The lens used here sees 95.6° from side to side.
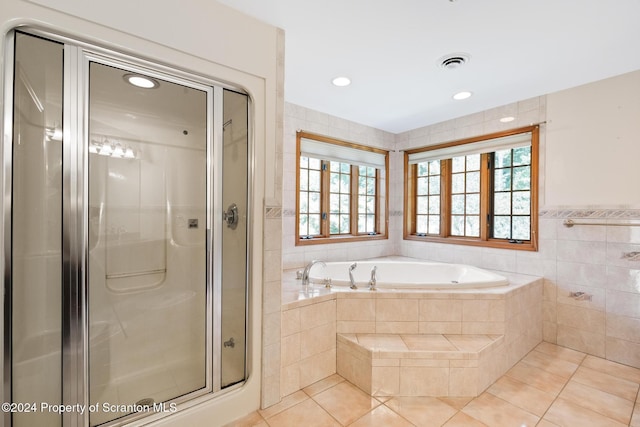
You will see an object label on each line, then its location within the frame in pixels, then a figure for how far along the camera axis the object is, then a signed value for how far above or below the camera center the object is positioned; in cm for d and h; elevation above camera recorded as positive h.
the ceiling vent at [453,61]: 204 +110
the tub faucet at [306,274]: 237 -52
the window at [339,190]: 323 +26
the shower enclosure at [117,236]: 121 -13
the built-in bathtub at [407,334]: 188 -89
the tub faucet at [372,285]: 222 -57
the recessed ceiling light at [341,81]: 243 +112
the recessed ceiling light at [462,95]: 266 +110
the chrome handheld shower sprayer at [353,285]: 226 -57
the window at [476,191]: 290 +25
